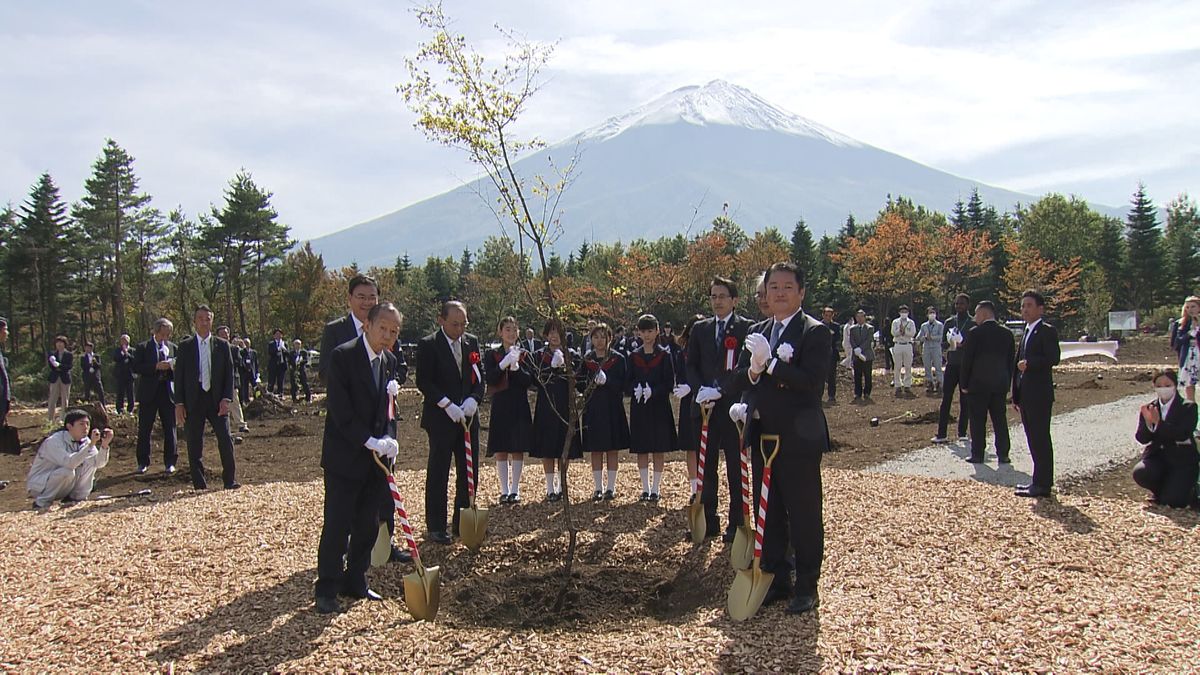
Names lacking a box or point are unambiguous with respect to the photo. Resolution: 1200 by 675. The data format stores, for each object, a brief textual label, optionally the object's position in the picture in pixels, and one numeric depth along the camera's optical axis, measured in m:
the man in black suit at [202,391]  8.54
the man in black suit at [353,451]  4.73
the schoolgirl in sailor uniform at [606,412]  7.61
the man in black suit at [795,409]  4.46
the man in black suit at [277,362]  21.12
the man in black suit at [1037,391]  7.07
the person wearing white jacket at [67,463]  8.02
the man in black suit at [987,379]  8.99
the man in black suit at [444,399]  6.25
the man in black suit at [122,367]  18.28
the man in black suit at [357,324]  5.77
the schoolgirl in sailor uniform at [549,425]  7.70
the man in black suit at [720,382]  6.05
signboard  36.28
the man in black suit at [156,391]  10.08
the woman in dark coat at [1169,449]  6.64
